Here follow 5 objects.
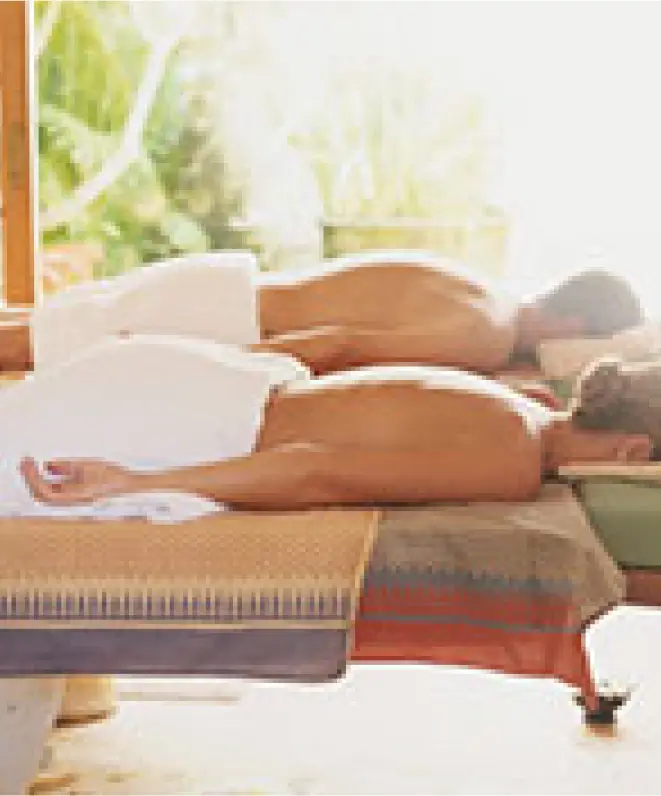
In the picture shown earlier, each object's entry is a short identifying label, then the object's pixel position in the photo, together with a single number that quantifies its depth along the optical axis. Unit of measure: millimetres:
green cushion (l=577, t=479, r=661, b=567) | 3319
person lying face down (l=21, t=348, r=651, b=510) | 3322
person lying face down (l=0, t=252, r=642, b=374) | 4596
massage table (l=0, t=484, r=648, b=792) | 3061
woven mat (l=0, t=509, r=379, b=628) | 3070
